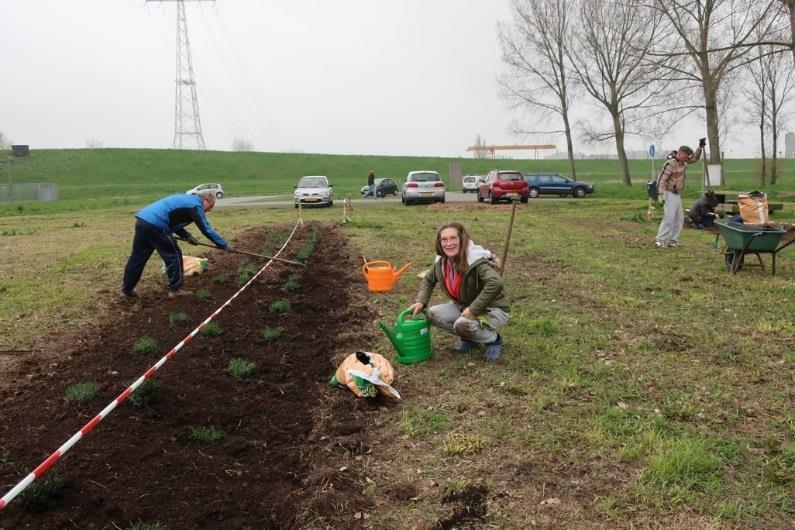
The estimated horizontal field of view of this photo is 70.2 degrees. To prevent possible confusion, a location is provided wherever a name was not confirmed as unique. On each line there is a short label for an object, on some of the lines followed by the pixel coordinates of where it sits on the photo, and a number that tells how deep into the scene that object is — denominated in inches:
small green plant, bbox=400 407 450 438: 142.4
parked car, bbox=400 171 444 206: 946.1
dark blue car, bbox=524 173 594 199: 1206.3
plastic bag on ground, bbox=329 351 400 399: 156.5
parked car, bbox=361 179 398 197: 1390.3
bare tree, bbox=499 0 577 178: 1359.5
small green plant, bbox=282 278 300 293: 296.4
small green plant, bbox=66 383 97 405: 159.0
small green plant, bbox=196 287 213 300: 280.7
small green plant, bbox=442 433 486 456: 130.8
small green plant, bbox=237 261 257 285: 318.7
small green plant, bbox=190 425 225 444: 138.8
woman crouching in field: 174.1
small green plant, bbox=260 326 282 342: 215.2
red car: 916.6
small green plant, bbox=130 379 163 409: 154.2
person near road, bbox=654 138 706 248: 376.5
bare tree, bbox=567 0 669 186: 1206.3
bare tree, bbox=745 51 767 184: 1211.9
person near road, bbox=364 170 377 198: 1410.6
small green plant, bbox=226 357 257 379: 180.9
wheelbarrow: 282.7
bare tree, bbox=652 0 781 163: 626.5
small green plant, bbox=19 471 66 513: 111.1
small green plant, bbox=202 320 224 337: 218.1
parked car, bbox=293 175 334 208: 936.3
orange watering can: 280.5
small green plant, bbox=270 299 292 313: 255.3
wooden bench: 471.2
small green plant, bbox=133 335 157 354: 202.3
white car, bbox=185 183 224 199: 1651.1
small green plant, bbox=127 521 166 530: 104.2
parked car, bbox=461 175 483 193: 1611.7
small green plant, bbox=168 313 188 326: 236.7
